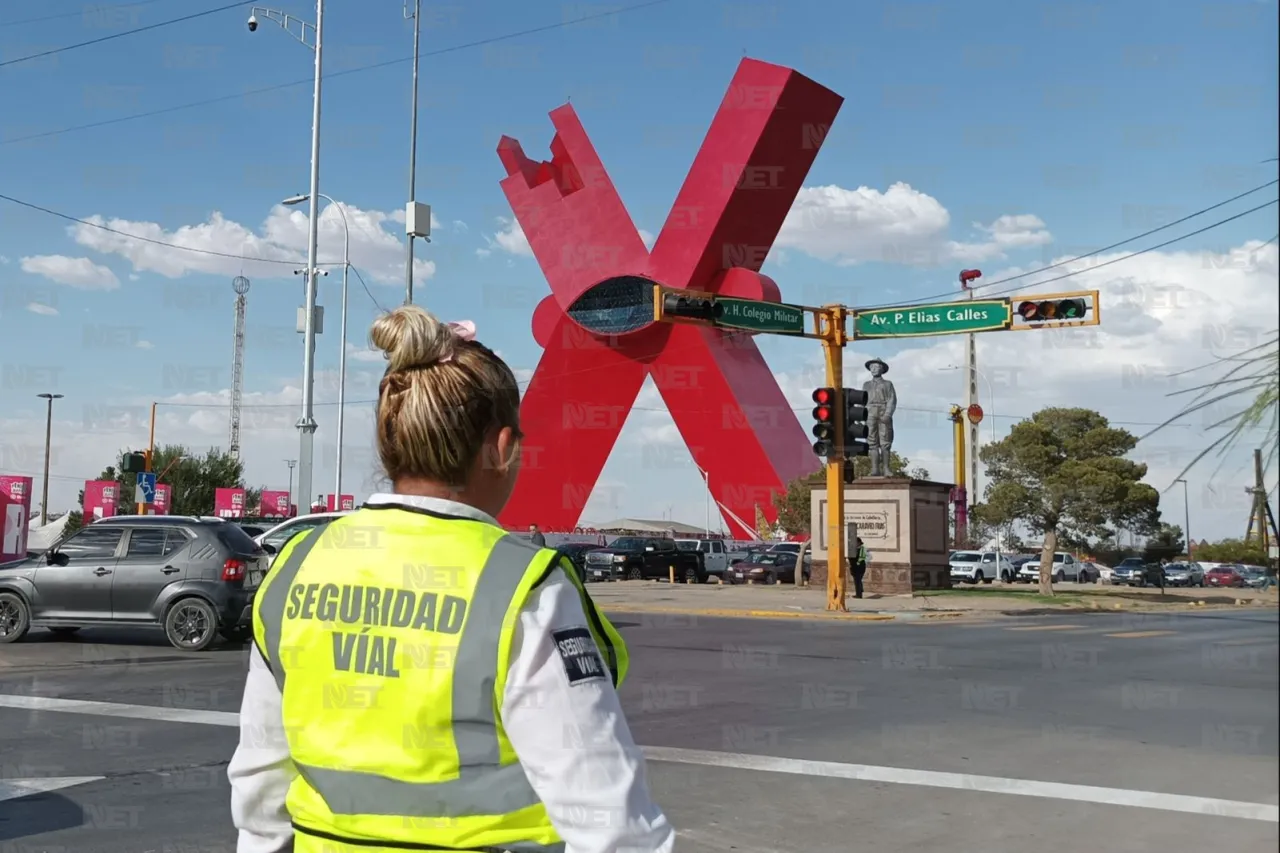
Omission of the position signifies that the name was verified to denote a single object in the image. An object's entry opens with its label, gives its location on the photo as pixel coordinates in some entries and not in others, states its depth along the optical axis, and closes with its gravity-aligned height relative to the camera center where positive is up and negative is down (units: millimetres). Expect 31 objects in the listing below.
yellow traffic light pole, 20719 +2070
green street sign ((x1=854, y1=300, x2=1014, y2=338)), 19297 +3633
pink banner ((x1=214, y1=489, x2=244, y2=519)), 49219 +778
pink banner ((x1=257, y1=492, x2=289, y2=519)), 58750 +909
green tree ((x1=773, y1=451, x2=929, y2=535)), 48031 +1015
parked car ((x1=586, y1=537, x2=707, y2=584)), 39125 -1199
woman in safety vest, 1593 -216
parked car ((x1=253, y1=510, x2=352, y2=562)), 13672 -134
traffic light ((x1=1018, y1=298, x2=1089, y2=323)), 18016 +3481
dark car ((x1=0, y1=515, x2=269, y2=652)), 13383 -716
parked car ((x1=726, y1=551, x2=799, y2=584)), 39906 -1422
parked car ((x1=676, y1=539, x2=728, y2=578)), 41875 -983
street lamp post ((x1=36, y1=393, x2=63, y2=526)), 63681 +5079
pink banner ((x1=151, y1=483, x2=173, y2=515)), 30131 +697
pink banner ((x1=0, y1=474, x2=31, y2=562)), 18547 +55
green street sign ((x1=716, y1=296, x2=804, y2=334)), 19672 +3700
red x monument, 38531 +8489
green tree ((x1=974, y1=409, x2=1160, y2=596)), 37688 +2020
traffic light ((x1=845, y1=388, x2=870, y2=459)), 20531 +1925
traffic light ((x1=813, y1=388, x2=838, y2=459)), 20469 +1916
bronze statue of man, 33469 +3388
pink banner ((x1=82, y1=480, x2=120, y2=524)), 36219 +725
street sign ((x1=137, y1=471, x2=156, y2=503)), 22942 +660
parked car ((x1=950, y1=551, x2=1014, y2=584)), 46844 -1516
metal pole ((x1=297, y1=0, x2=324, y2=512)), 24500 +4189
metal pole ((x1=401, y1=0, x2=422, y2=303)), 25141 +8496
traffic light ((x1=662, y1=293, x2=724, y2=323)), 18984 +3624
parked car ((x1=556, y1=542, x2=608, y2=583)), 35675 -847
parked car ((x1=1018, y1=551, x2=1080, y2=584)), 50719 -1763
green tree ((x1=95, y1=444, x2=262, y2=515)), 69250 +2665
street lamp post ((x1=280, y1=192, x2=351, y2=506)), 40781 +5312
